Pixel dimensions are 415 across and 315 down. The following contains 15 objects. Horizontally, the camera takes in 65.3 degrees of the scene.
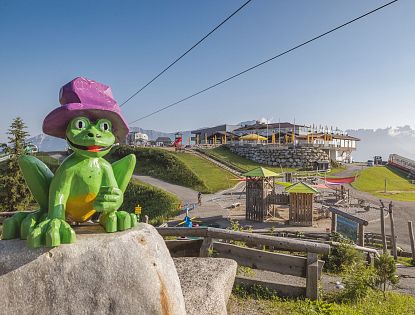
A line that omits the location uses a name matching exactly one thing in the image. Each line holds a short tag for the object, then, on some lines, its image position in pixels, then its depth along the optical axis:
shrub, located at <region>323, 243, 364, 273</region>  8.48
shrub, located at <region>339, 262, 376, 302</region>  6.12
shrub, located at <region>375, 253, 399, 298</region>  6.46
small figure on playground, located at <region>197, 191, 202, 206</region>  27.06
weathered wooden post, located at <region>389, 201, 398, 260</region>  13.17
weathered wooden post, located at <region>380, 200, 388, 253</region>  12.81
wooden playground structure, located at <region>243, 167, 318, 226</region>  20.27
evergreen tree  25.25
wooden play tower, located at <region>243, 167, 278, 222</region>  21.05
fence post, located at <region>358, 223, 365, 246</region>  12.30
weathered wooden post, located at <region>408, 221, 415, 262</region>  12.95
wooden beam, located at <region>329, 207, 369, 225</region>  12.30
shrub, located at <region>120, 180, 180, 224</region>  27.69
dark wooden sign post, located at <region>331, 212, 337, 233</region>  14.54
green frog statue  3.78
